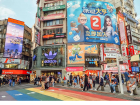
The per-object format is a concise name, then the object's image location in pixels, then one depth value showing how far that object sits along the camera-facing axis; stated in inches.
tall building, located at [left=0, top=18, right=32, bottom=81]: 1411.3
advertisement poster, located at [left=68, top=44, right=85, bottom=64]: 1226.6
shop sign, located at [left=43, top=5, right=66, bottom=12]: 1403.1
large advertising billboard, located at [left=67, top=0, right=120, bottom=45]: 1289.4
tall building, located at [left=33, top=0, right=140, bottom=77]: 1236.5
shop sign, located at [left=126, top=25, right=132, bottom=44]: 1462.8
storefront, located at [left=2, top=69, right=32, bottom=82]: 1403.1
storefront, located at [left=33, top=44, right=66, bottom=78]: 1270.9
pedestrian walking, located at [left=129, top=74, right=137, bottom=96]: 367.1
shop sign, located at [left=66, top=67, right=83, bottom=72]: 1204.8
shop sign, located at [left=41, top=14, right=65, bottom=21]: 1397.6
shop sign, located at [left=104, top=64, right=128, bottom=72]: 1327.0
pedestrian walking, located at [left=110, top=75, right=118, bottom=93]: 424.8
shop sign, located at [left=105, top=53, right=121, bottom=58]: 1318.9
